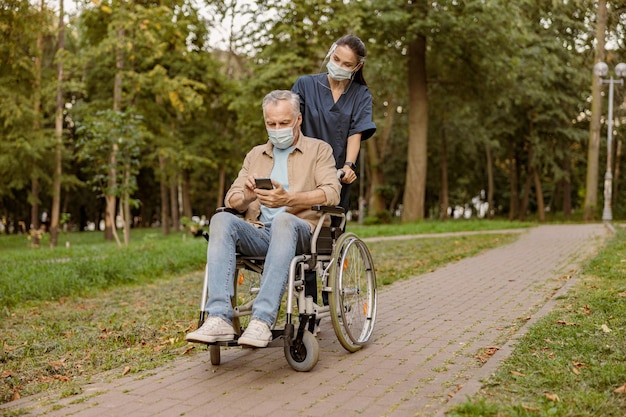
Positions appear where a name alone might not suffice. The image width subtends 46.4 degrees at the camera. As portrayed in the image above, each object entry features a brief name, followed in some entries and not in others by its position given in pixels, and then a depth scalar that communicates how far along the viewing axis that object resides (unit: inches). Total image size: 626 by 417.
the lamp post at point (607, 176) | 705.0
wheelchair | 154.6
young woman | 198.2
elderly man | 148.2
